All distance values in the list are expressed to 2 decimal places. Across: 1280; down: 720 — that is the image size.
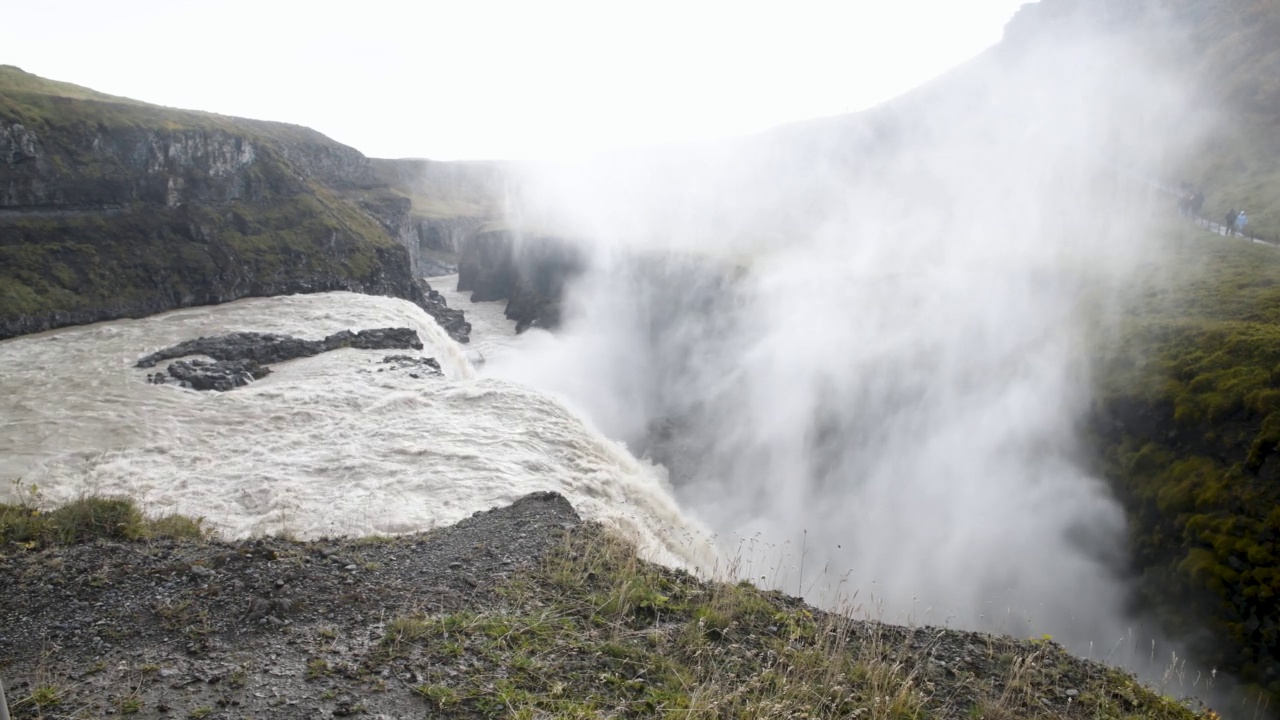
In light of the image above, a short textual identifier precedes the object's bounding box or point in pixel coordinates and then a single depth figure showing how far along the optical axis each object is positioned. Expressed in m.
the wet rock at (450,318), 61.12
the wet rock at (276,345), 31.38
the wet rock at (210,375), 27.31
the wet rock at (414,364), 31.44
